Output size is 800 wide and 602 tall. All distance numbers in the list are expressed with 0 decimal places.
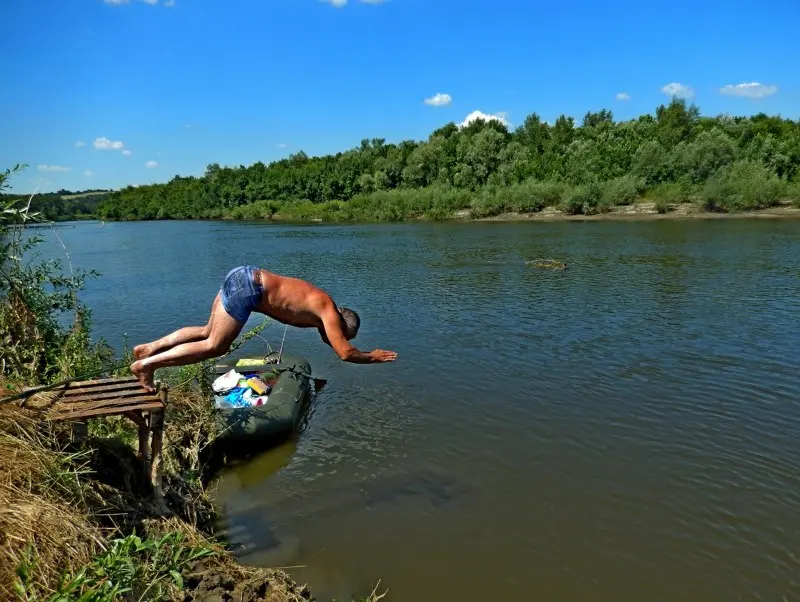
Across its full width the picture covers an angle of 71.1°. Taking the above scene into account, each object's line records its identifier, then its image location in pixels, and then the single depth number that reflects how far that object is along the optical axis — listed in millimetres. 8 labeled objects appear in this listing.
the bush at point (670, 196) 55062
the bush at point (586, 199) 58406
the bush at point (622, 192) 57906
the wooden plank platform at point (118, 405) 5055
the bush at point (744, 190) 51656
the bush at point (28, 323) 7168
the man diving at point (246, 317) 5812
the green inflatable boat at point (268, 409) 9133
